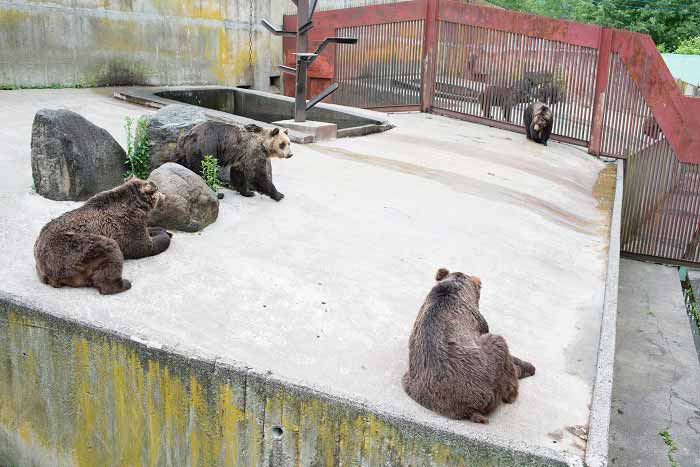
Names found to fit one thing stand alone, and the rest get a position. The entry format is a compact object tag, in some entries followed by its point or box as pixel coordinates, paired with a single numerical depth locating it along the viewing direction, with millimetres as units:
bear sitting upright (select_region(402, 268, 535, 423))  3900
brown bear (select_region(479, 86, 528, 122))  14188
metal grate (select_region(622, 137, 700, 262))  10344
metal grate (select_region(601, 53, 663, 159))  12078
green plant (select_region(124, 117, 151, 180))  7184
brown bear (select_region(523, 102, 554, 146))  12867
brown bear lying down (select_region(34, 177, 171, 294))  4949
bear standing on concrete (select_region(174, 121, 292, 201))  7391
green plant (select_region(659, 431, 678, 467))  5613
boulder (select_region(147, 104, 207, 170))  7426
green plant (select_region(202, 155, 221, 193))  7125
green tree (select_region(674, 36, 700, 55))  32312
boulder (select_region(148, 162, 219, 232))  6168
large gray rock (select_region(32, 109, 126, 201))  6359
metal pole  10930
